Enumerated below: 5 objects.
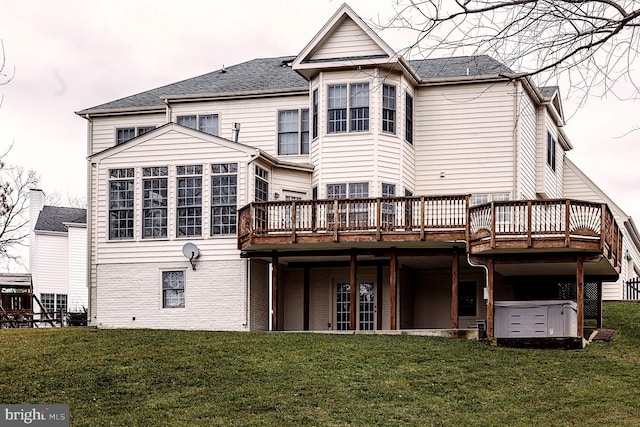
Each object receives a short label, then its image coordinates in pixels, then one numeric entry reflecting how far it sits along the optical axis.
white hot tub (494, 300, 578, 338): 25.81
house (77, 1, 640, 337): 28.61
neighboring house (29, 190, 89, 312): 50.69
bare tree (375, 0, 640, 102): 9.57
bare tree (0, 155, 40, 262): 50.53
